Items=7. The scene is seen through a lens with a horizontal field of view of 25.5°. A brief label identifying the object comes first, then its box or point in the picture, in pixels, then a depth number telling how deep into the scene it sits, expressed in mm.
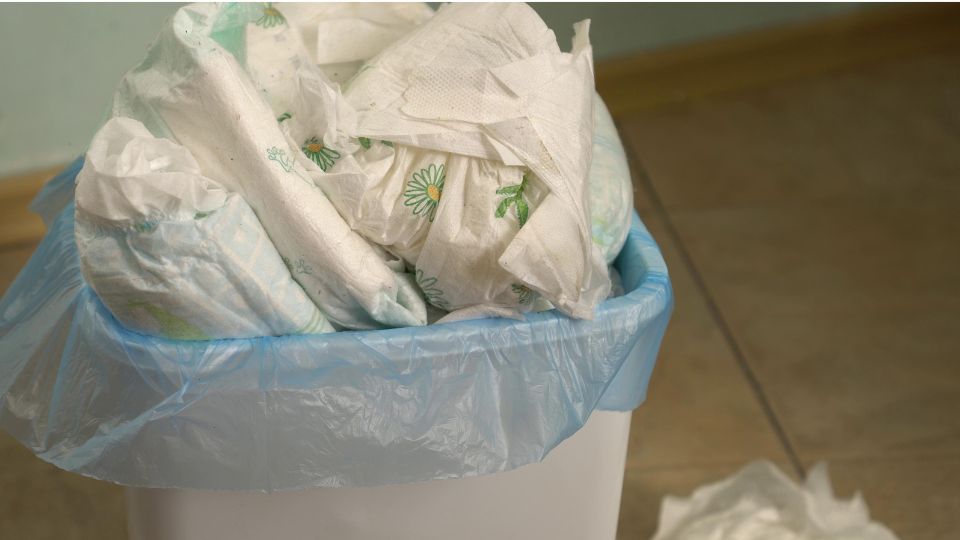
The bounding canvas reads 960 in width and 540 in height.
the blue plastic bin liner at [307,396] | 864
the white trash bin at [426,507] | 912
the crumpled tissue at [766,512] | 1178
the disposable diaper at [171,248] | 826
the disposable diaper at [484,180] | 876
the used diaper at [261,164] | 865
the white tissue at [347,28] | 985
